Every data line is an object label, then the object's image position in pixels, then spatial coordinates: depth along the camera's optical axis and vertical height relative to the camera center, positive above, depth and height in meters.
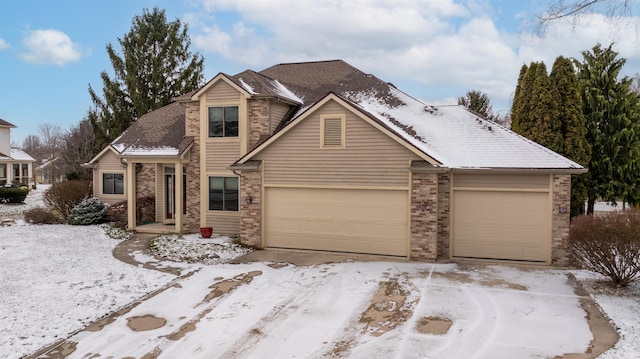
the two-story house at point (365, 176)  12.34 -0.32
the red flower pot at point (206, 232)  15.31 -2.31
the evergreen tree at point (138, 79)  31.08 +5.95
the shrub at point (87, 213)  18.81 -2.12
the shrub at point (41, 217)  19.22 -2.35
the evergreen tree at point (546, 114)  16.89 +1.98
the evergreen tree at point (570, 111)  16.84 +2.08
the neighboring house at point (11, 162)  38.47 +0.05
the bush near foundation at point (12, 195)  28.95 -2.09
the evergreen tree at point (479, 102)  30.92 +4.48
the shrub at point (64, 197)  20.08 -1.53
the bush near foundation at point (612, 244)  9.23 -1.64
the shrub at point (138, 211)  18.69 -2.02
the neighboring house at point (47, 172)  54.05 -1.31
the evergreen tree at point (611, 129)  18.50 +1.58
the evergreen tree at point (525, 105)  17.38 +2.38
